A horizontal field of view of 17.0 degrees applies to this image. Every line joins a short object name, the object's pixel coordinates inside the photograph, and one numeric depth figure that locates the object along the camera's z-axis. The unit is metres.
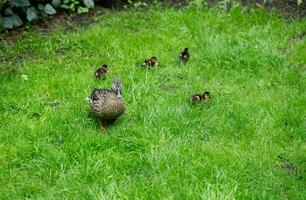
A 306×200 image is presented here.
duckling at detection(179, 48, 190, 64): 12.67
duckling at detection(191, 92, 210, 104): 10.88
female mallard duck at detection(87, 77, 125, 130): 10.08
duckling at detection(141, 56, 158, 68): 12.42
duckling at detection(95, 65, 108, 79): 11.94
